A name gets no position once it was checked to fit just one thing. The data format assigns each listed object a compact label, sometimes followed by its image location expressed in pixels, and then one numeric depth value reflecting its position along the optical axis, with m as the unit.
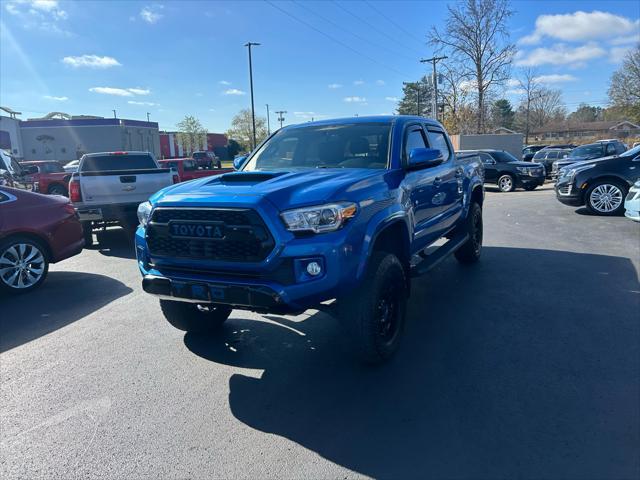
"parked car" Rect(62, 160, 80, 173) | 28.00
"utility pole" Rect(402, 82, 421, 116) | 77.47
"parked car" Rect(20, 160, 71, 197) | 19.56
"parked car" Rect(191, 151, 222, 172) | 43.36
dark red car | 6.09
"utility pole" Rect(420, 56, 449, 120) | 34.02
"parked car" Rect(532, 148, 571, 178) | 26.17
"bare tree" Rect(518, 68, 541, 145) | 57.01
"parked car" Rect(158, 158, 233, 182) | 15.55
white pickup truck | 8.93
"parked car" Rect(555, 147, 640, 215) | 10.69
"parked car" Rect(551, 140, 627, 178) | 17.06
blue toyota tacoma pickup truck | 3.12
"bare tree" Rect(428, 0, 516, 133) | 36.16
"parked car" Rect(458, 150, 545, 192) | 18.30
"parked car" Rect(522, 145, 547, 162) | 32.69
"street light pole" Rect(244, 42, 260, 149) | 43.12
